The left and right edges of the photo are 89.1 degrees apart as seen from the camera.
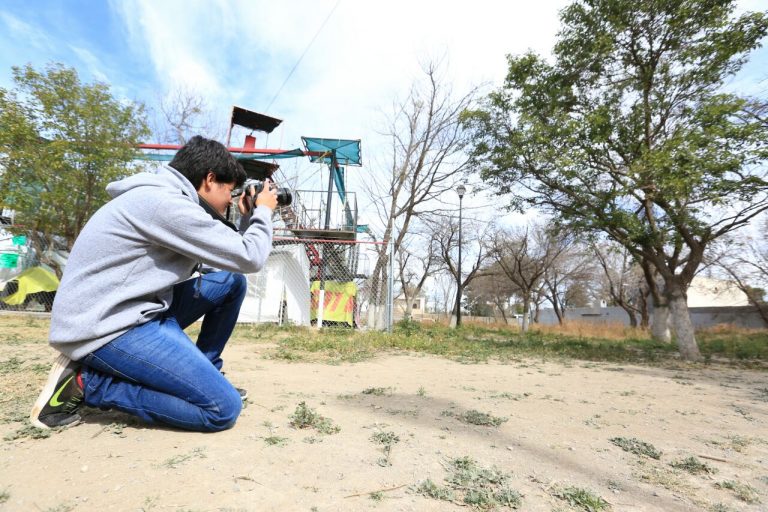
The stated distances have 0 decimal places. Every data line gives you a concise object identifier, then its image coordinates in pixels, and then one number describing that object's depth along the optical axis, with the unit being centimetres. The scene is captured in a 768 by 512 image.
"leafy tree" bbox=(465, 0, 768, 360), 588
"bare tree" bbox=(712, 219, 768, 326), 1784
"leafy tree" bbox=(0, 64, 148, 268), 803
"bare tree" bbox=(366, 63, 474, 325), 1472
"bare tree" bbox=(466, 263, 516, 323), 3094
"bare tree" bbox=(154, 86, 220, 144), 1557
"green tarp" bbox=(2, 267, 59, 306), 895
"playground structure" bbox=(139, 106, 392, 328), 970
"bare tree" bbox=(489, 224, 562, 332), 2228
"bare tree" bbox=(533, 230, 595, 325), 2330
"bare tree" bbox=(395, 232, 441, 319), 2359
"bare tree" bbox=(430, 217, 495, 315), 2111
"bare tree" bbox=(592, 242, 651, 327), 2177
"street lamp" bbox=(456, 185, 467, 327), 1526
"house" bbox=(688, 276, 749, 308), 3242
